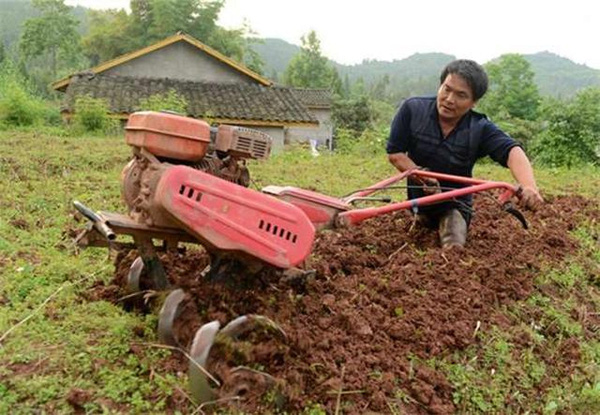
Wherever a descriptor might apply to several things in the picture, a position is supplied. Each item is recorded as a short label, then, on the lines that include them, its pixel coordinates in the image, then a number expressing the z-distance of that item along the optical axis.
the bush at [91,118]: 13.81
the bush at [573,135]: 13.19
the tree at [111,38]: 44.28
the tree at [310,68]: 70.38
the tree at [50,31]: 56.31
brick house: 17.88
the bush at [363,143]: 13.36
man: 4.26
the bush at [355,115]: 42.62
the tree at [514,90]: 37.34
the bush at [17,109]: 13.66
